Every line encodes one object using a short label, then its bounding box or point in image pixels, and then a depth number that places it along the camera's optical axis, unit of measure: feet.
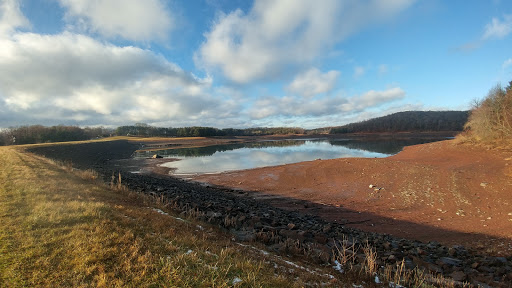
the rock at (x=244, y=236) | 20.54
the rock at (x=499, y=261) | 18.61
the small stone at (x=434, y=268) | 16.84
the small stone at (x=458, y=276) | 15.54
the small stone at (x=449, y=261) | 18.51
